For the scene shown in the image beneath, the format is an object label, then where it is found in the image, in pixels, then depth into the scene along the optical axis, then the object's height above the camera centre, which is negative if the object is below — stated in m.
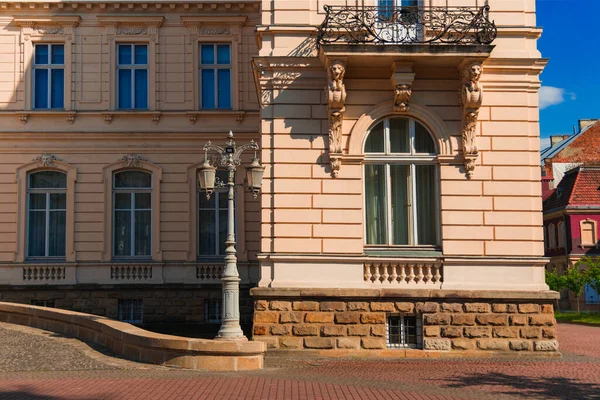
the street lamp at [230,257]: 15.56 +0.21
